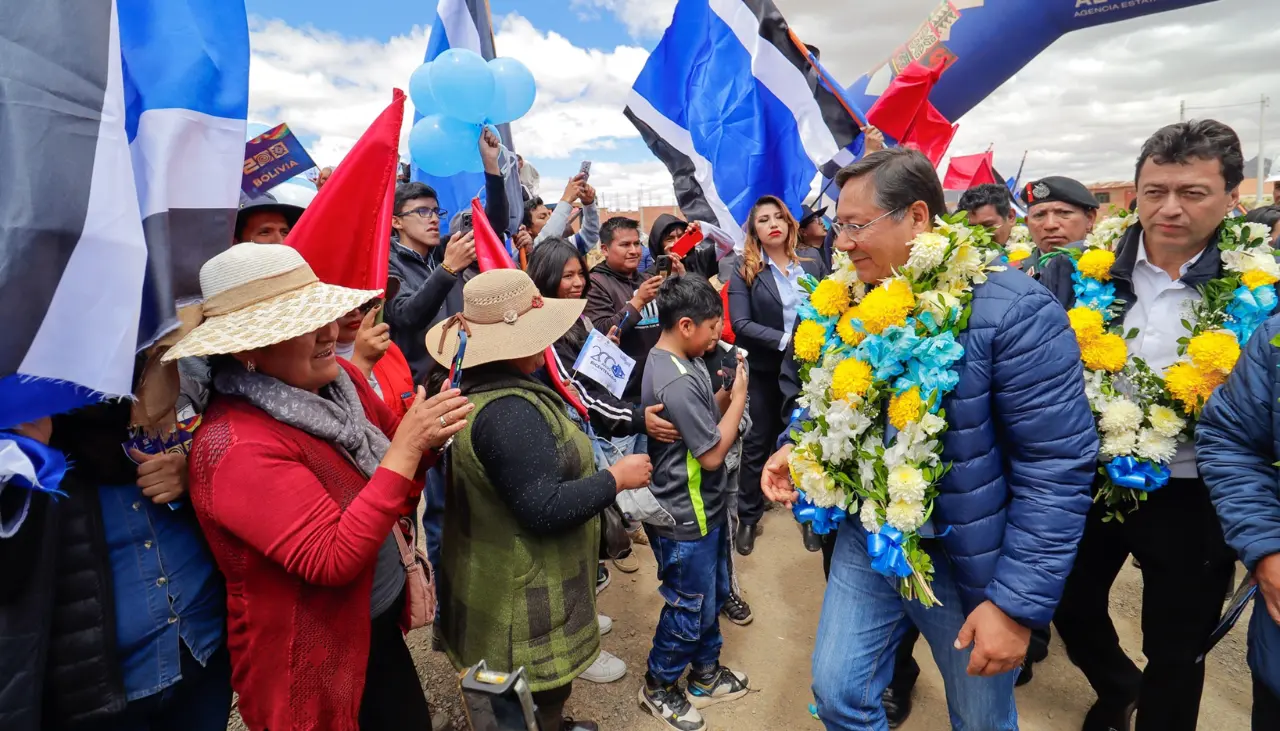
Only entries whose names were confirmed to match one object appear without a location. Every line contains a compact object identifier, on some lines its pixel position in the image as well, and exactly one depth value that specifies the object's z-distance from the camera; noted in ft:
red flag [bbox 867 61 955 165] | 14.03
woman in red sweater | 4.72
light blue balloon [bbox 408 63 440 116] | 13.73
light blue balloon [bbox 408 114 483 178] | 13.91
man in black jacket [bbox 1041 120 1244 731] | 6.88
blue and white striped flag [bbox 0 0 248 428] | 4.10
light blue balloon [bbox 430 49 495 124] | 12.37
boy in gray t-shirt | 8.59
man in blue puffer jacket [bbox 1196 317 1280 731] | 5.39
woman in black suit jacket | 14.44
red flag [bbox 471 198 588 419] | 10.18
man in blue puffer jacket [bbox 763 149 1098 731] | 5.41
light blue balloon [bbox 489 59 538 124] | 13.59
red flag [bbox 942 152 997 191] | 36.19
